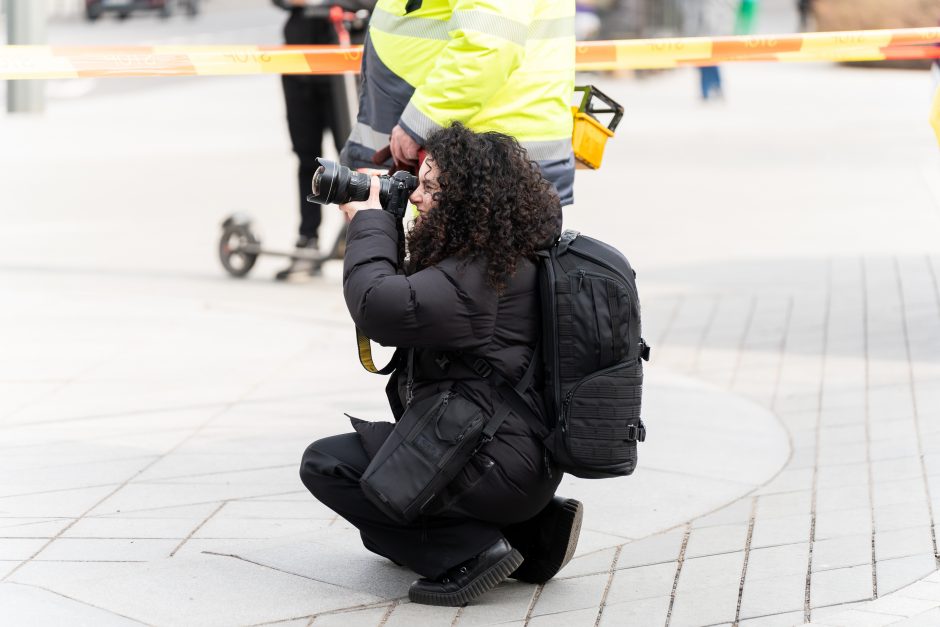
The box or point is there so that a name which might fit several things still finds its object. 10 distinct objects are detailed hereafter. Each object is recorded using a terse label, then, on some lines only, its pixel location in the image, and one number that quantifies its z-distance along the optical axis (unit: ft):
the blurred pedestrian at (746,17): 155.84
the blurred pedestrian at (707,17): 188.24
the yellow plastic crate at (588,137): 29.99
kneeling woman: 22.27
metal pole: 100.83
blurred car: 216.13
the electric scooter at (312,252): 50.67
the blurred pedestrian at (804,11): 181.27
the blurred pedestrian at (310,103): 51.85
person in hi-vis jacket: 26.07
